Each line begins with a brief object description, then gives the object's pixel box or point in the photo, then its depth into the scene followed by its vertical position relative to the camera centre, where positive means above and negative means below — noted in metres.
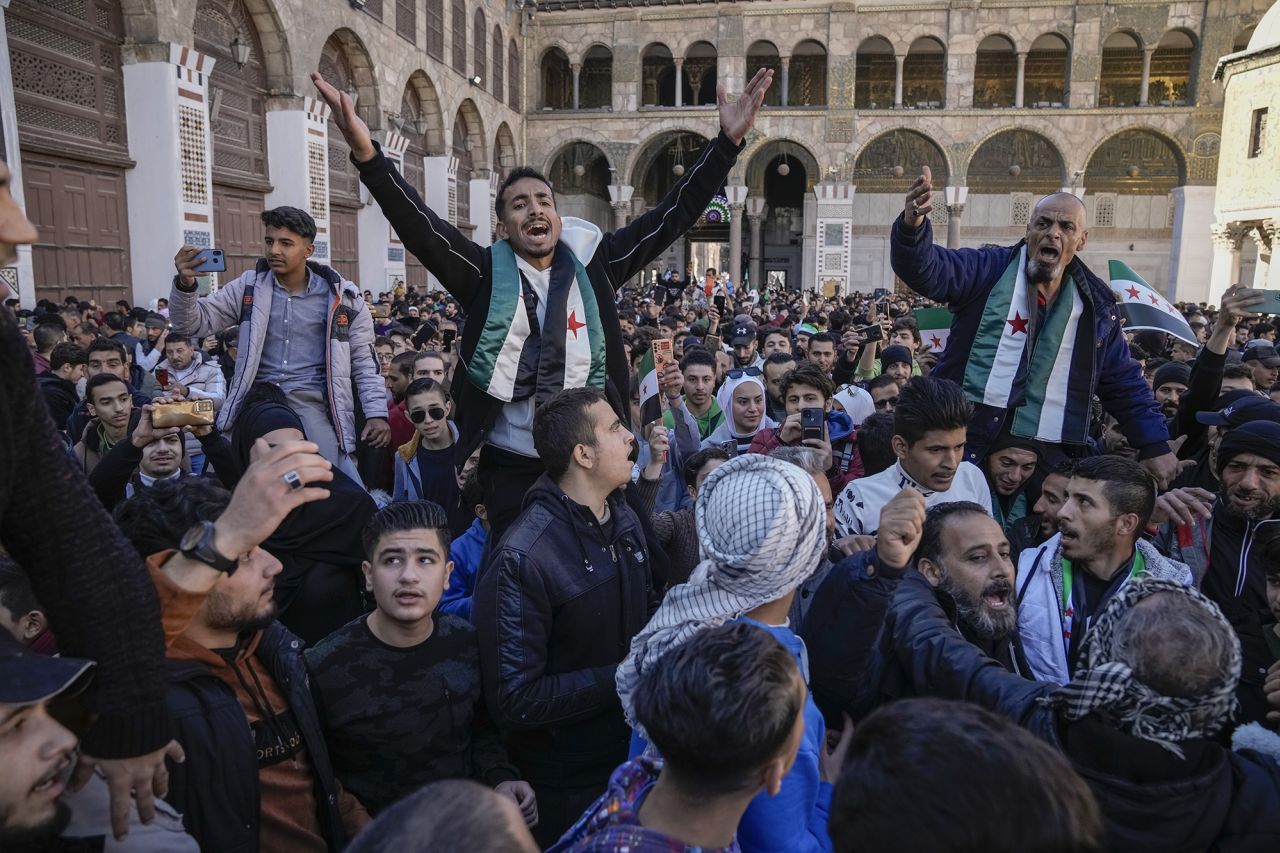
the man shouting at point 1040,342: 3.48 -0.12
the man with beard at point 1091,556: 2.51 -0.74
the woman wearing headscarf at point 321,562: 2.81 -0.85
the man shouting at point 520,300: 2.94 +0.02
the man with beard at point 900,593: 2.01 -0.71
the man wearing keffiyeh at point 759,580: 1.62 -0.55
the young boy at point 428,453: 4.12 -0.73
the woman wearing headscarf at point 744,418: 4.97 -0.63
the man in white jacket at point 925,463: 2.93 -0.53
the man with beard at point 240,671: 1.56 -0.85
